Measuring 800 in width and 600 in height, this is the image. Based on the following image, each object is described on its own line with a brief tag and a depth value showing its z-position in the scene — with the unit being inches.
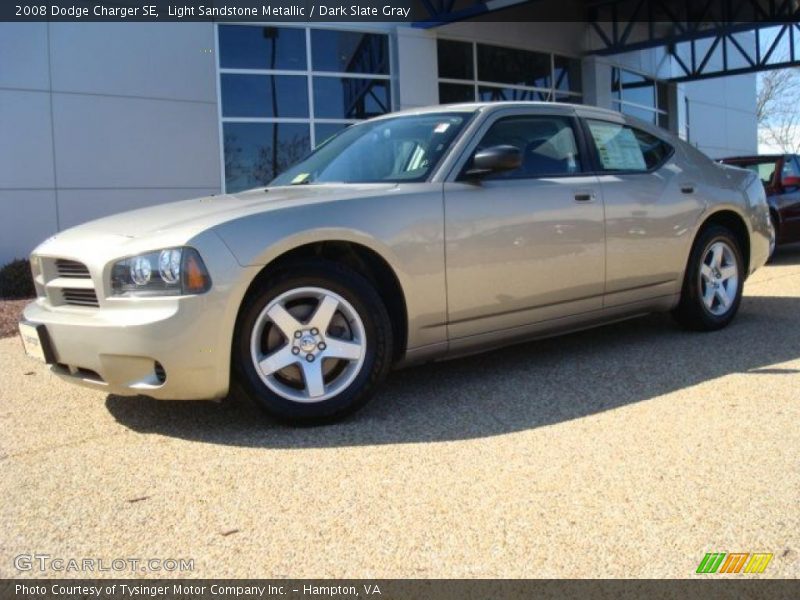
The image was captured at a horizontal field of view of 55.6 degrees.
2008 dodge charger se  128.6
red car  398.6
